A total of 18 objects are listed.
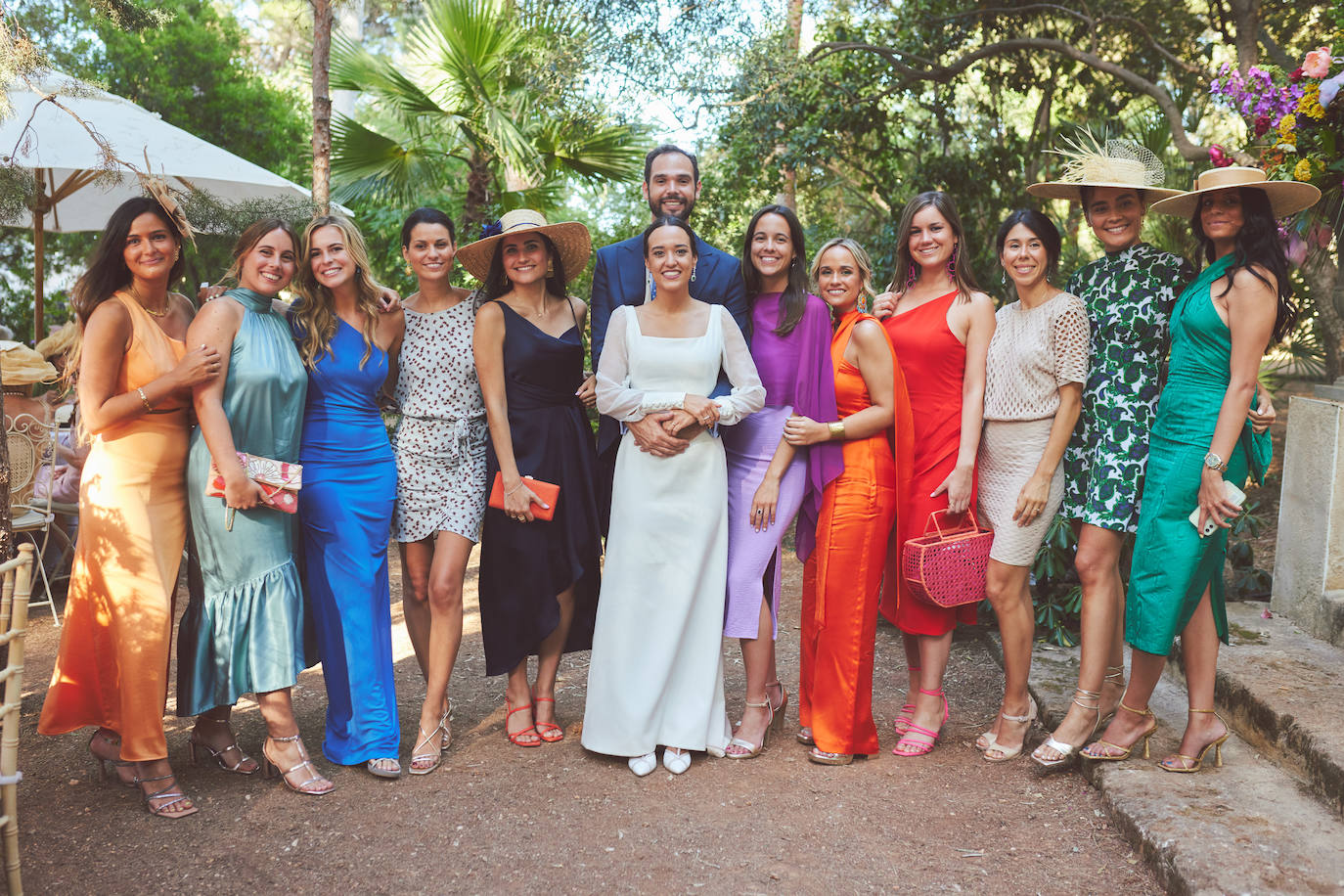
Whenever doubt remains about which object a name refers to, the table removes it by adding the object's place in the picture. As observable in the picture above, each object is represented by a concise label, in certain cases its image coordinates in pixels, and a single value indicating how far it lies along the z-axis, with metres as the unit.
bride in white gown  3.92
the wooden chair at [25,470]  5.42
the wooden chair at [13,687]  2.52
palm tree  8.55
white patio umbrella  5.94
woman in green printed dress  3.67
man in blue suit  4.20
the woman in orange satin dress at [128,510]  3.47
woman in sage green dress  3.59
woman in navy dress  4.02
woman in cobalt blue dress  3.86
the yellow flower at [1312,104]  4.10
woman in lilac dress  3.97
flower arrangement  4.09
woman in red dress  3.86
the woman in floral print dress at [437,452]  4.02
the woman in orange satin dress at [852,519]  3.92
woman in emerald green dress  3.36
